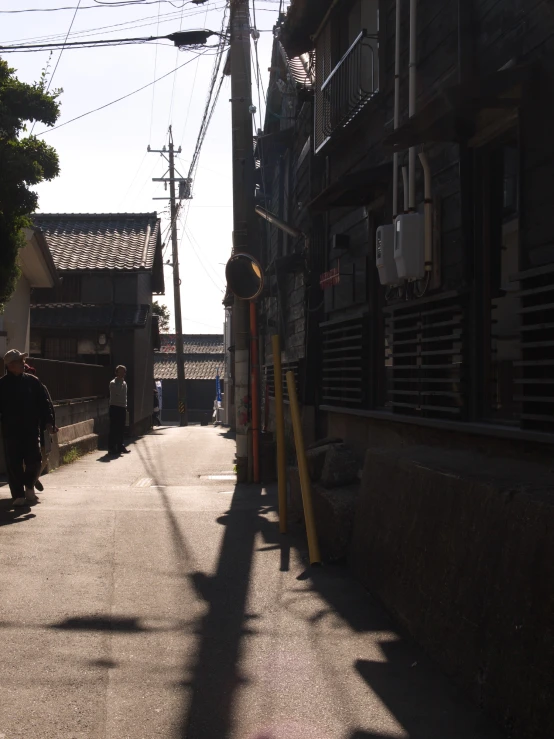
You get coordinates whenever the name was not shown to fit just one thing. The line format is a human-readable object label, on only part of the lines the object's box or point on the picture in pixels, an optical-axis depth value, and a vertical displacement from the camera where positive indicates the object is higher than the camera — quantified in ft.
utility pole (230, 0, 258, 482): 39.96 +7.96
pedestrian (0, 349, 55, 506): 30.12 -1.86
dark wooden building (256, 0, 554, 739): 12.17 +1.52
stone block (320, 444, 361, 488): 24.56 -2.83
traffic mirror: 37.70 +4.48
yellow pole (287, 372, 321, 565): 21.39 -2.83
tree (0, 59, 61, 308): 32.17 +9.06
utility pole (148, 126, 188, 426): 121.60 +14.09
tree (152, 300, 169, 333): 151.49 +11.80
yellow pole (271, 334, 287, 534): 24.82 -2.05
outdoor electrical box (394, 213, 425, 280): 22.27 +3.44
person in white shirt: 55.62 -2.33
